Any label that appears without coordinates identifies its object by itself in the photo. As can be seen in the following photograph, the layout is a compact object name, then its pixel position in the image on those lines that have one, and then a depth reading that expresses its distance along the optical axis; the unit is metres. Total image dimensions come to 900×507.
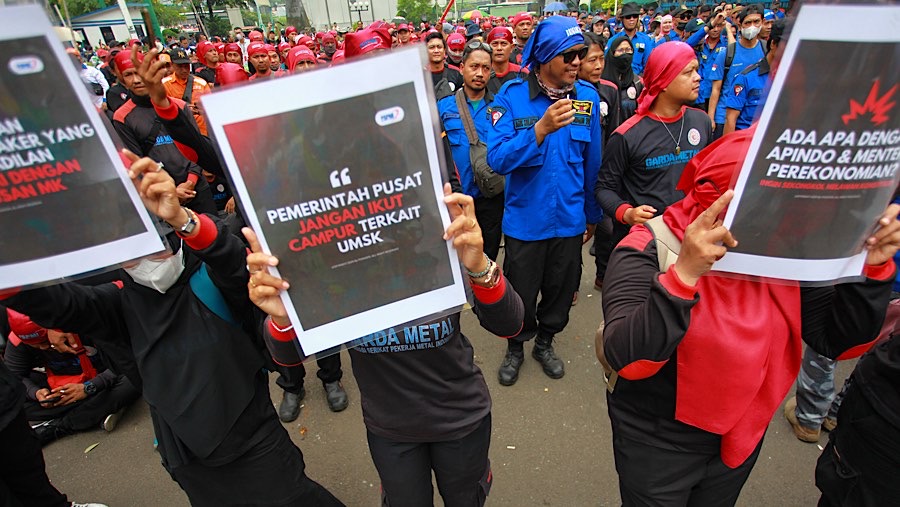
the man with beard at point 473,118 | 3.86
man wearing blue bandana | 2.73
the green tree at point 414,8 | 52.15
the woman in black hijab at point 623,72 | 5.33
